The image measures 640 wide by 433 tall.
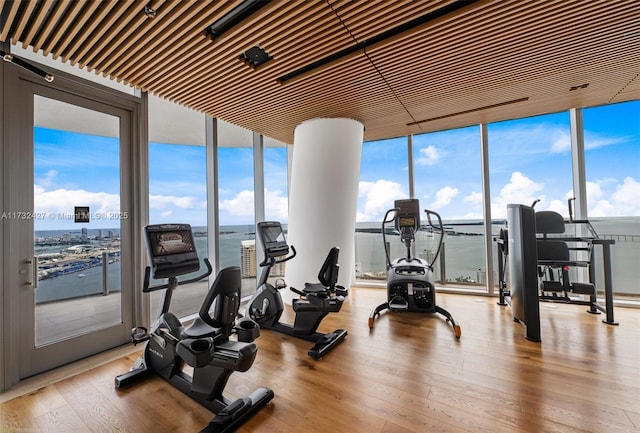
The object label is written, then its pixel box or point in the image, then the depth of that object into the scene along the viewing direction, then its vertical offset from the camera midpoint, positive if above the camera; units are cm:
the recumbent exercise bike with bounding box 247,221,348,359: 315 -92
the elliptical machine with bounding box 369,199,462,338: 390 -95
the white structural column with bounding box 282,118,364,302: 469 +56
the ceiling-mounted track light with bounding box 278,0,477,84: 235 +181
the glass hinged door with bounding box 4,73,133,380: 263 +4
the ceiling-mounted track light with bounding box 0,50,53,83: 202 +125
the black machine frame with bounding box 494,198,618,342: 324 -65
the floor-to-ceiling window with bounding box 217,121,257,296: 475 +46
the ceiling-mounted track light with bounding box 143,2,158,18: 221 +176
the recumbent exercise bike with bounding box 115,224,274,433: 186 -83
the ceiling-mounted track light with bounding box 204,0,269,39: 230 +184
